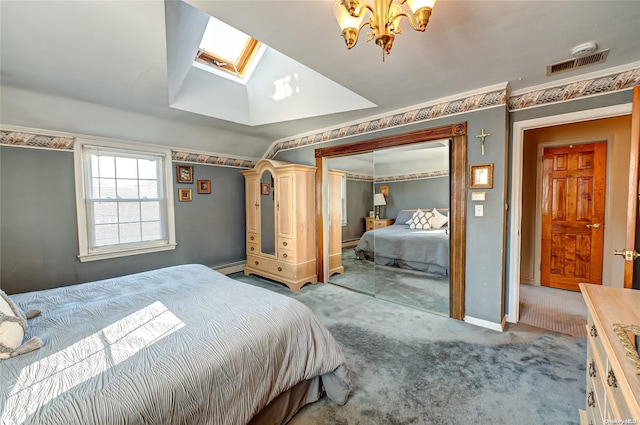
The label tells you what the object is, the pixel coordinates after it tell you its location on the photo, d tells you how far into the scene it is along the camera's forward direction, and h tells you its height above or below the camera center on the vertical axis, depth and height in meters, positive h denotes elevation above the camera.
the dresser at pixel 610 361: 0.74 -0.51
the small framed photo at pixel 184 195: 3.96 +0.12
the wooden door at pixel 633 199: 1.64 +0.00
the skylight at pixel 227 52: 2.90 +1.80
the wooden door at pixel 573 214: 3.42 -0.20
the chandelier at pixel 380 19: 1.18 +0.86
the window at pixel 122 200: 3.17 +0.05
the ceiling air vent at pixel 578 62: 1.97 +1.08
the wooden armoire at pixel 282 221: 3.81 -0.29
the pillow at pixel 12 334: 1.12 -0.58
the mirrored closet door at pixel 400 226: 3.11 -0.35
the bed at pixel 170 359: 0.93 -0.66
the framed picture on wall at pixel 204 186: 4.19 +0.27
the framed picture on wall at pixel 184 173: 3.94 +0.45
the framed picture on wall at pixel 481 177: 2.56 +0.24
